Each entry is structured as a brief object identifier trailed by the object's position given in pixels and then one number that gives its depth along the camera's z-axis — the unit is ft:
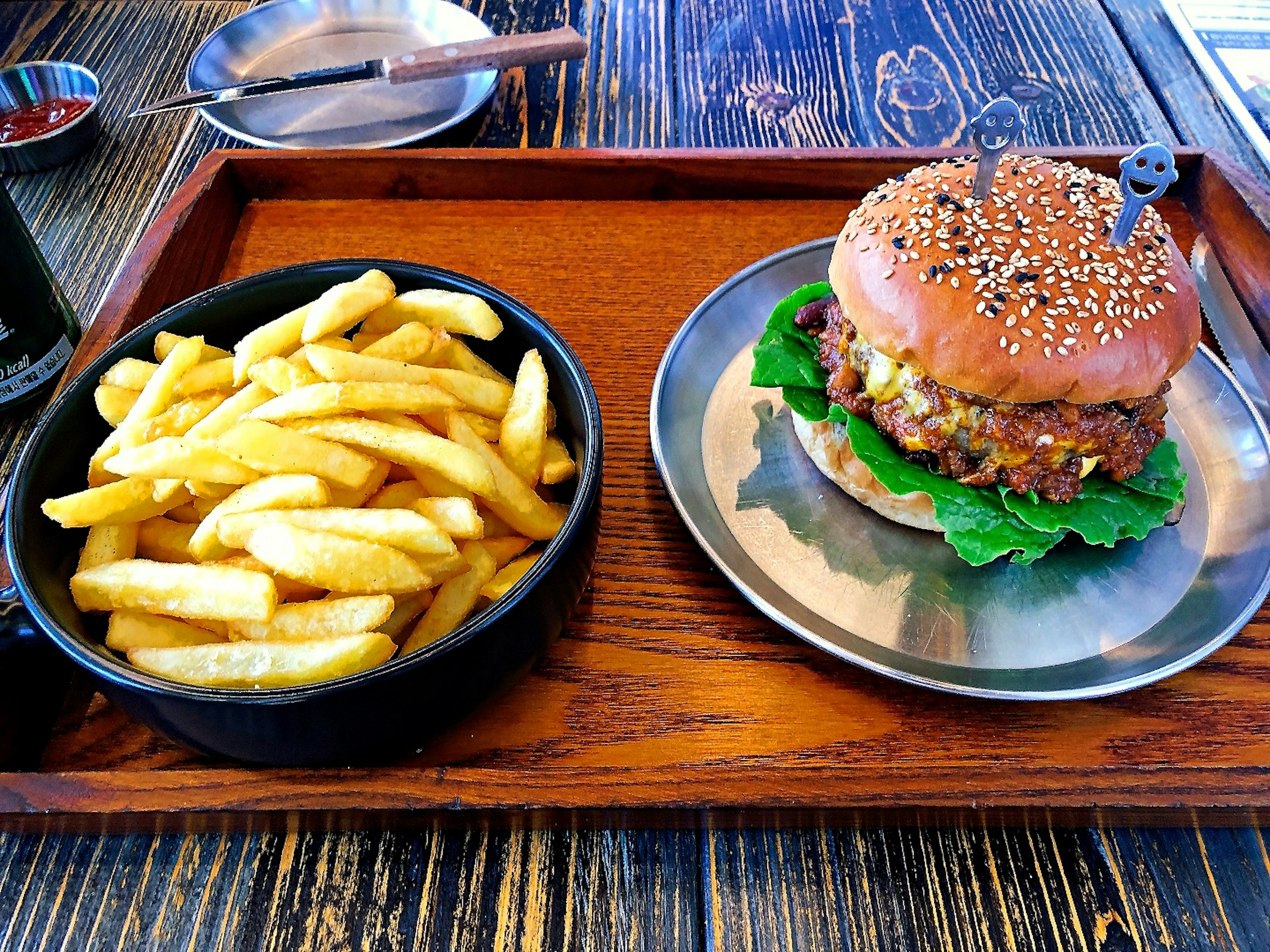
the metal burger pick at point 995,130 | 0.89
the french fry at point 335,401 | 0.75
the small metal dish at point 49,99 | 1.49
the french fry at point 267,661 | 0.66
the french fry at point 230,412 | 0.77
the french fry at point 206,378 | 0.83
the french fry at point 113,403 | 0.82
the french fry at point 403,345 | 0.84
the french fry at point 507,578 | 0.74
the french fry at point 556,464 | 0.83
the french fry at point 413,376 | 0.78
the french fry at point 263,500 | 0.71
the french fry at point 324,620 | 0.67
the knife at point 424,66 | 1.45
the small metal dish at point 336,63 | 1.49
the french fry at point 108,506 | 0.72
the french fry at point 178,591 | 0.68
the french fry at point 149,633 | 0.70
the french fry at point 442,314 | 0.87
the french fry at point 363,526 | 0.69
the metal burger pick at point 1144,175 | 0.86
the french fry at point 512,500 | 0.76
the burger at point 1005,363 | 0.92
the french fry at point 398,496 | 0.78
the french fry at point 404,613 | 0.73
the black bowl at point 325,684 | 0.67
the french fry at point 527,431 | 0.81
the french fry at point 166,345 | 0.86
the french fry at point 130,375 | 0.84
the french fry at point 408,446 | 0.73
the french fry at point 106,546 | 0.75
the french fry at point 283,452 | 0.71
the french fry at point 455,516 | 0.72
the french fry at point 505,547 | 0.79
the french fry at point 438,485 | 0.76
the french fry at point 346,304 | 0.81
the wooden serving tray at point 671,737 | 0.76
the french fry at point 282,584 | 0.72
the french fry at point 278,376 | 0.79
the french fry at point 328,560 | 0.67
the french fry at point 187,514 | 0.81
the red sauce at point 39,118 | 1.53
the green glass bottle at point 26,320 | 1.06
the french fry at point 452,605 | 0.73
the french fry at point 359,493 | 0.76
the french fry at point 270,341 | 0.83
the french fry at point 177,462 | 0.72
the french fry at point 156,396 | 0.78
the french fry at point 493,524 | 0.81
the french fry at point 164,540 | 0.78
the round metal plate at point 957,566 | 0.89
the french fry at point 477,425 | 0.83
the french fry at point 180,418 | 0.79
